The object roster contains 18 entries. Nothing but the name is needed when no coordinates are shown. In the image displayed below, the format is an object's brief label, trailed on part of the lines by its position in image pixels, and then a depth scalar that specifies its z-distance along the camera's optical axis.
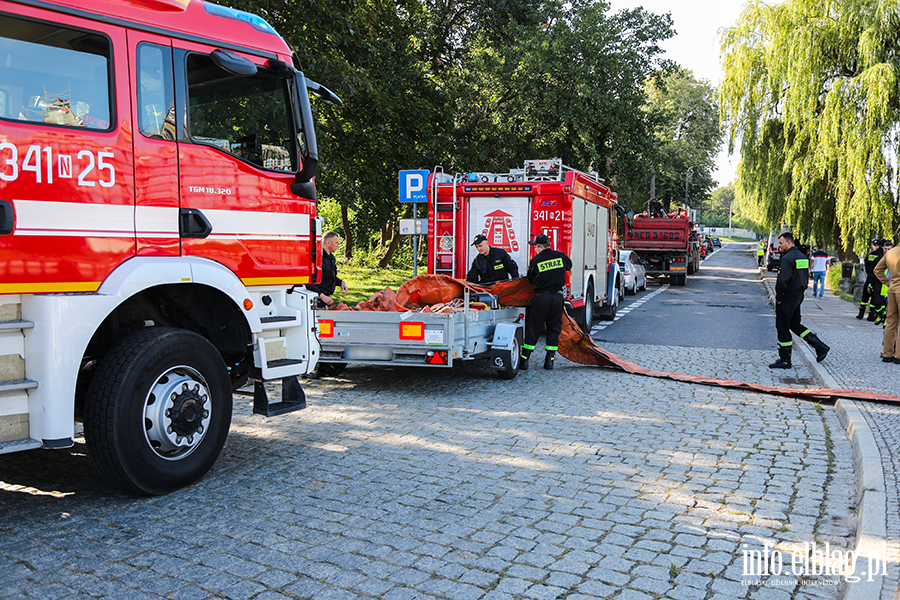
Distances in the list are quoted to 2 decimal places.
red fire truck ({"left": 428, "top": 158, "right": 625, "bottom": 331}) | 11.95
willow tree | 19.11
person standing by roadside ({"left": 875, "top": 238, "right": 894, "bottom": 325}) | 15.41
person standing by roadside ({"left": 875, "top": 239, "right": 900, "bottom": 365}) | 10.73
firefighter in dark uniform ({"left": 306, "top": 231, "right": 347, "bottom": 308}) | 9.20
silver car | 23.88
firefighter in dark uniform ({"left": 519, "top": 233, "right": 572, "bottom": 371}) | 9.66
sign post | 13.16
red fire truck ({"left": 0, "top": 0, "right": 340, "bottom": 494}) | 4.09
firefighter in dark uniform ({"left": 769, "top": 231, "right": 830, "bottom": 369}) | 10.09
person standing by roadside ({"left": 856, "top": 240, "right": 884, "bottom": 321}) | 15.89
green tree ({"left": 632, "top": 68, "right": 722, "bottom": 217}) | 56.62
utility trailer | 8.00
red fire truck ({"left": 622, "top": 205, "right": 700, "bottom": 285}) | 28.56
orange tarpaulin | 8.37
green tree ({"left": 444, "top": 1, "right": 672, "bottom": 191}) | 22.47
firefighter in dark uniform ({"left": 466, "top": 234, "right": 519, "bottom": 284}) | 10.43
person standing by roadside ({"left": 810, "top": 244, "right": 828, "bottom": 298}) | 21.67
